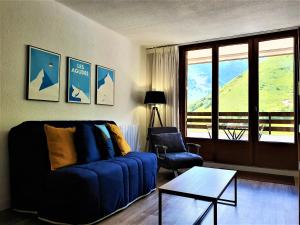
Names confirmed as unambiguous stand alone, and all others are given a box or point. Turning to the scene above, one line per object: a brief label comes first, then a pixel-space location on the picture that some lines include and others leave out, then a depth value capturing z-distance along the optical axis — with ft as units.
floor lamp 14.69
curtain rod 12.93
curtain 15.56
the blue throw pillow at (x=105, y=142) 9.36
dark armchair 11.75
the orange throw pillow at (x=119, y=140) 10.25
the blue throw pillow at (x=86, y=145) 8.54
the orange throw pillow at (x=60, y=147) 7.87
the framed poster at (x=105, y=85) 12.28
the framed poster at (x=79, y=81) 10.65
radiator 13.65
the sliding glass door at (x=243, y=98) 13.25
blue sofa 6.97
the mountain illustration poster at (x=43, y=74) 8.95
